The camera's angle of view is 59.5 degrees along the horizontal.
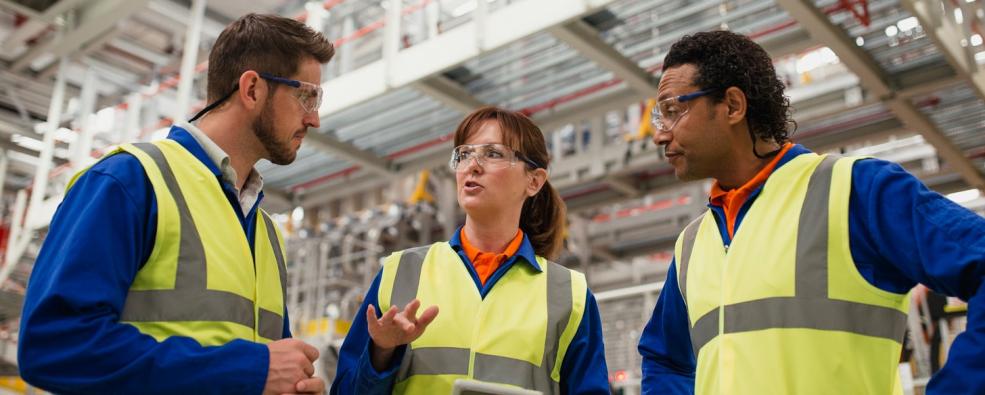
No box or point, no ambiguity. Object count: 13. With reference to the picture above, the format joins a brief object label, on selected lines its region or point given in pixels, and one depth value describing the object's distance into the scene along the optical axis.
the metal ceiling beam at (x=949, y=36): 4.98
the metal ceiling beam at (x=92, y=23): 7.89
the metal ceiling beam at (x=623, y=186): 8.22
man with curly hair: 1.88
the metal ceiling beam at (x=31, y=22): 7.86
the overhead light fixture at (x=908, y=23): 5.31
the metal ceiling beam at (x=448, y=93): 6.50
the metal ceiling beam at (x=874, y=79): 5.13
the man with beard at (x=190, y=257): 1.76
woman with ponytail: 2.54
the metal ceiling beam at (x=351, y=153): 7.44
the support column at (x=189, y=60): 7.47
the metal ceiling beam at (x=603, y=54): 5.62
